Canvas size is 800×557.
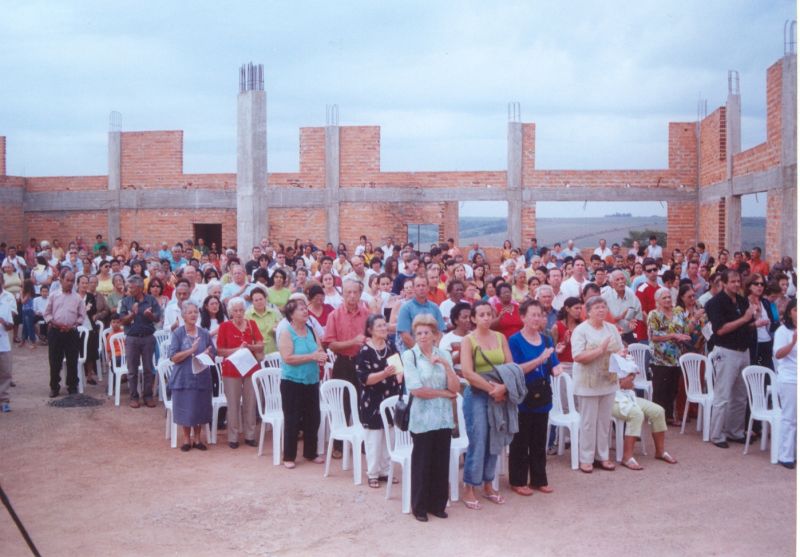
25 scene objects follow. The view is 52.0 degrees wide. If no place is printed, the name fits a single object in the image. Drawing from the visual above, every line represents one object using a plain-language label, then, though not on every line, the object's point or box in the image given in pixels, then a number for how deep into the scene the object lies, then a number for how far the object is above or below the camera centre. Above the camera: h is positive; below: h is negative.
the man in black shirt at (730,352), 7.78 -0.85
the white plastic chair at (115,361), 9.77 -1.22
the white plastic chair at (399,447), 6.27 -1.47
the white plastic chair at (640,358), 8.70 -1.02
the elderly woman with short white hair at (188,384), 7.84 -1.20
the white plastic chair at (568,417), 7.35 -1.40
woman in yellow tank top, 6.27 -1.01
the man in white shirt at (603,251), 18.06 +0.26
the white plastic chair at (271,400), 7.48 -1.31
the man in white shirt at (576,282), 10.17 -0.25
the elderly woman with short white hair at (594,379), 7.01 -1.01
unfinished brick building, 21.14 +1.80
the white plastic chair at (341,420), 6.90 -1.38
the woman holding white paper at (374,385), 6.76 -1.03
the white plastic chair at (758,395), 7.47 -1.23
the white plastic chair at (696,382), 8.19 -1.22
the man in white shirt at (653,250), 18.19 +0.29
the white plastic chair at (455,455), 6.47 -1.54
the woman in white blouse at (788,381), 7.18 -1.03
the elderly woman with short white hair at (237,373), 8.02 -1.09
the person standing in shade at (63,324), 10.21 -0.81
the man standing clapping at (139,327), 9.57 -0.79
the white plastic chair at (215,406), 8.16 -1.47
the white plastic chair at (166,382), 8.26 -1.24
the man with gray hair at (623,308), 9.23 -0.51
